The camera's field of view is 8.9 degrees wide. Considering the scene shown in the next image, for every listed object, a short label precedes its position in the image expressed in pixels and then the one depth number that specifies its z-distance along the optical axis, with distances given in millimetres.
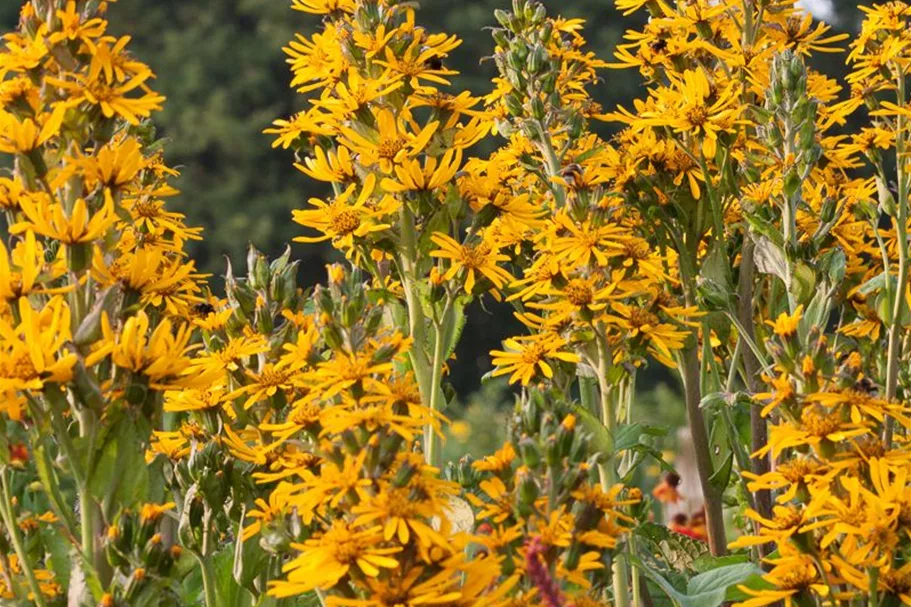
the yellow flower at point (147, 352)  2966
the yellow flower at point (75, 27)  2987
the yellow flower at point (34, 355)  2941
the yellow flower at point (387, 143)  3170
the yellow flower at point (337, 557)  2885
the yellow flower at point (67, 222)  2970
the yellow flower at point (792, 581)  2995
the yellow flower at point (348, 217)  3175
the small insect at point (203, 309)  3222
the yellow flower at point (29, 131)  2970
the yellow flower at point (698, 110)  3323
